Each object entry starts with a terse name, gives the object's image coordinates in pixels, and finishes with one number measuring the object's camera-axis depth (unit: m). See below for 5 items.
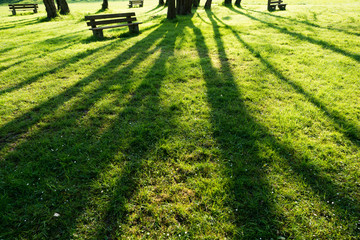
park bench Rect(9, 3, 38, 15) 23.47
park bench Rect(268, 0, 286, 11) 17.13
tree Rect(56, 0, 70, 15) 18.50
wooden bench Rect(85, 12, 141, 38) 9.55
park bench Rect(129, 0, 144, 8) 29.97
